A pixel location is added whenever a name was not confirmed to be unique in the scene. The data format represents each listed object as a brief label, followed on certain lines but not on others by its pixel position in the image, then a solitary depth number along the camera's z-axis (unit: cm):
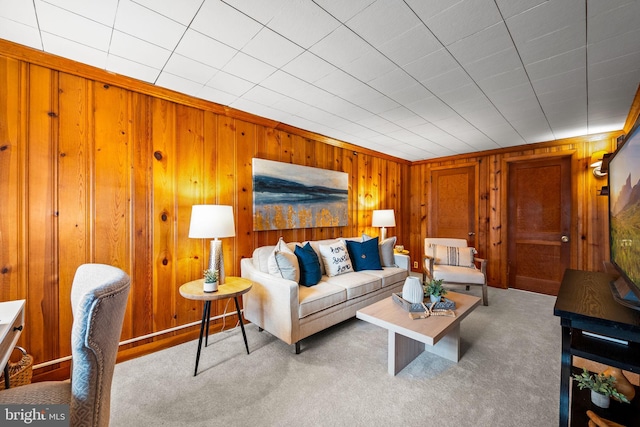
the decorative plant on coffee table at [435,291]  222
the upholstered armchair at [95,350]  77
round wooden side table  200
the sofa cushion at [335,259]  307
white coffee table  183
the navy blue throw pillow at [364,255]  335
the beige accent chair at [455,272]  346
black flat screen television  113
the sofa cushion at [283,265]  245
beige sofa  224
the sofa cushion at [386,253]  359
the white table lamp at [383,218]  431
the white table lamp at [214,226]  219
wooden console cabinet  112
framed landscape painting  304
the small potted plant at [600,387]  123
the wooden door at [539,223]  393
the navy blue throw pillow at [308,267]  271
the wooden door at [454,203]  477
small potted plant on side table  209
